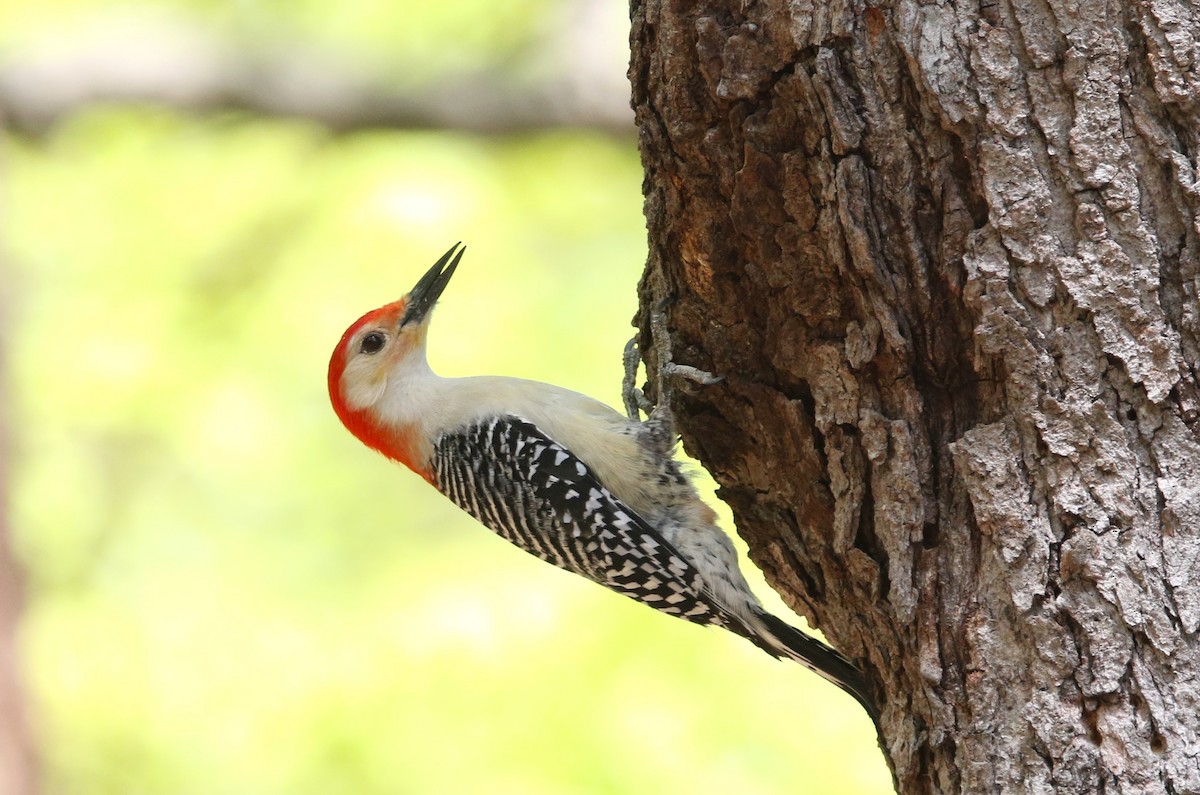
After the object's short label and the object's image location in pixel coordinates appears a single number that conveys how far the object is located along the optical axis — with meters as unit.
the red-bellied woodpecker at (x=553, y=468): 8.52
